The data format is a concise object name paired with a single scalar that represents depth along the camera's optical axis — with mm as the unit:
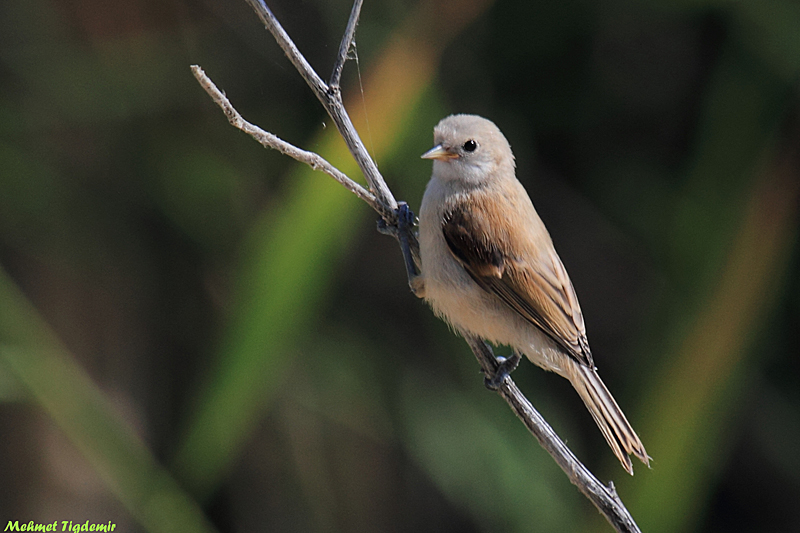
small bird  3577
